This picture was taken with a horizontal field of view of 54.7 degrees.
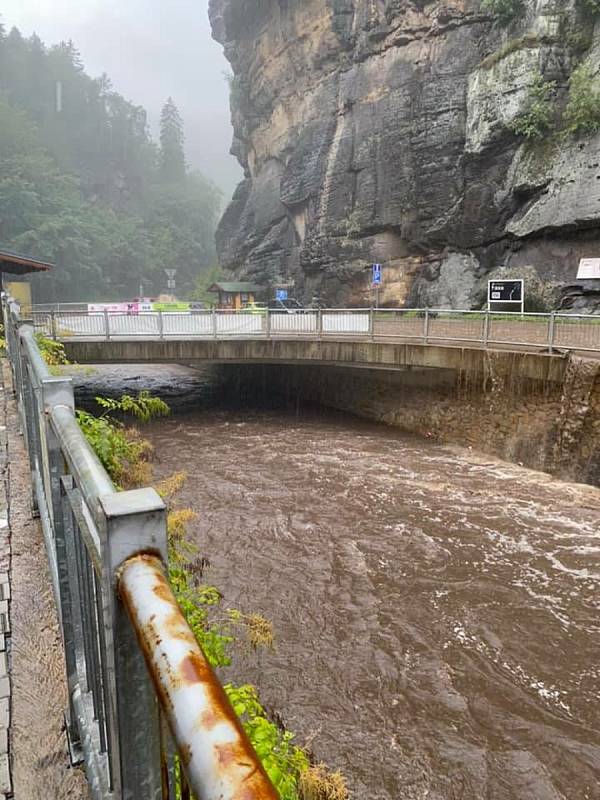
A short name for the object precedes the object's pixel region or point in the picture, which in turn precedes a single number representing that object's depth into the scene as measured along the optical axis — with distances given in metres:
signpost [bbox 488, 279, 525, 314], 20.00
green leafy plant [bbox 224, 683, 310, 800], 3.18
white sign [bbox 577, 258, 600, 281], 19.78
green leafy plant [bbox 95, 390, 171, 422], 8.12
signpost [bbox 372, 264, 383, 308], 28.83
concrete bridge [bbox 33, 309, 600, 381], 16.42
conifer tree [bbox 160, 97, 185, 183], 104.25
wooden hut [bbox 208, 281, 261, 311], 39.38
